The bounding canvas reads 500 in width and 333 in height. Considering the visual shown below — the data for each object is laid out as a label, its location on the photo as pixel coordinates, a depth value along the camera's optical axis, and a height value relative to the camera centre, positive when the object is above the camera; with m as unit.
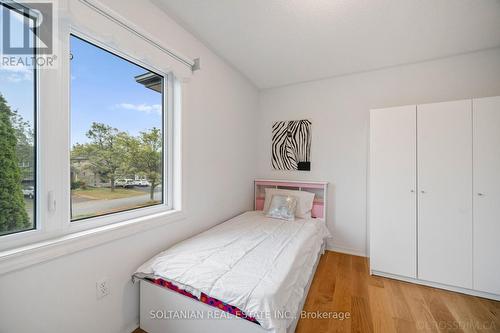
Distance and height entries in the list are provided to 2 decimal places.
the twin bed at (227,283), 1.16 -0.73
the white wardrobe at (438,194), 1.91 -0.28
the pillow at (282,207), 2.73 -0.56
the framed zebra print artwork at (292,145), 3.12 +0.34
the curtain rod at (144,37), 1.23 +0.96
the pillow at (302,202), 2.87 -0.52
